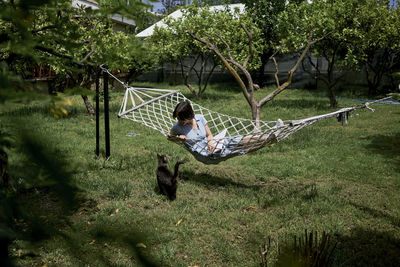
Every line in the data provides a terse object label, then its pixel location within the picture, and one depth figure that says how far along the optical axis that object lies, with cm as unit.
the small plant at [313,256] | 159
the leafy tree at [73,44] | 55
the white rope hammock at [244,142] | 277
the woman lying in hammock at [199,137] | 295
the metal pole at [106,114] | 366
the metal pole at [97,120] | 343
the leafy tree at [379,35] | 826
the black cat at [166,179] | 292
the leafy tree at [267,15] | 1186
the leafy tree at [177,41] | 902
